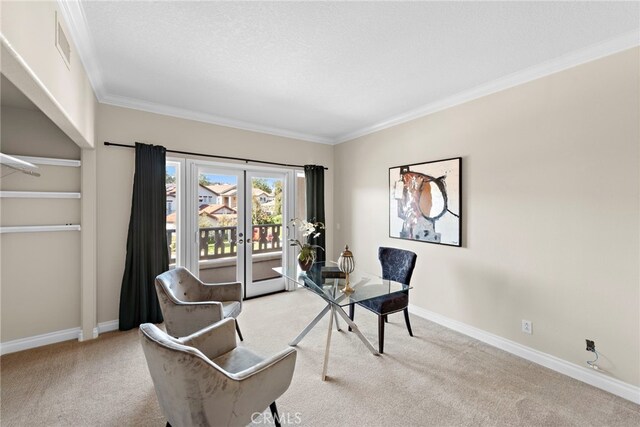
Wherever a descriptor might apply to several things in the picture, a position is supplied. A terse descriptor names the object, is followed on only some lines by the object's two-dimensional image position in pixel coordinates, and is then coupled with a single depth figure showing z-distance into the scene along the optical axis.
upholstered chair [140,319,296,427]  1.21
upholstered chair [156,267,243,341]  2.28
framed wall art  3.10
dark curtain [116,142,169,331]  3.09
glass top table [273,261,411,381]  2.37
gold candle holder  2.59
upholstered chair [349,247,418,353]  2.66
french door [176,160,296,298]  3.67
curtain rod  3.12
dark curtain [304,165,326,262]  4.58
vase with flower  3.04
